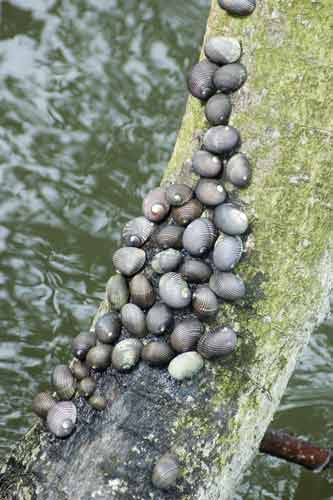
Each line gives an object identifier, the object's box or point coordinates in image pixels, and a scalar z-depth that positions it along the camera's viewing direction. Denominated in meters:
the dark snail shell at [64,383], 4.52
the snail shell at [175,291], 4.34
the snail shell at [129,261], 4.56
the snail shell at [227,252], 4.30
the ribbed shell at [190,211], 4.50
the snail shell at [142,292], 4.46
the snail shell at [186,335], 4.30
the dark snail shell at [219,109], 4.54
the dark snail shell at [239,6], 4.54
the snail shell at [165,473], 3.98
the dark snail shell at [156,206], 4.61
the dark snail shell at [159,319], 4.39
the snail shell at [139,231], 4.63
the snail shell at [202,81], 4.68
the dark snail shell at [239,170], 4.40
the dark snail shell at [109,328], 4.52
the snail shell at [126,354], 4.32
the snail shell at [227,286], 4.26
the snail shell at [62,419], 4.31
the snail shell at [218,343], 4.22
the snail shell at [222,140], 4.45
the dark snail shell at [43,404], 4.53
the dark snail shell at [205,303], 4.31
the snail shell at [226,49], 4.56
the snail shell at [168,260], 4.45
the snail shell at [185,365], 4.24
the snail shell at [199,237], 4.37
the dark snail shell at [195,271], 4.42
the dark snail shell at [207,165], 4.48
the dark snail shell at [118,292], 4.55
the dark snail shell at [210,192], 4.44
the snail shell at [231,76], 4.53
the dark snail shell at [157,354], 4.31
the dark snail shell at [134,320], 4.41
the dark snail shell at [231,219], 4.34
